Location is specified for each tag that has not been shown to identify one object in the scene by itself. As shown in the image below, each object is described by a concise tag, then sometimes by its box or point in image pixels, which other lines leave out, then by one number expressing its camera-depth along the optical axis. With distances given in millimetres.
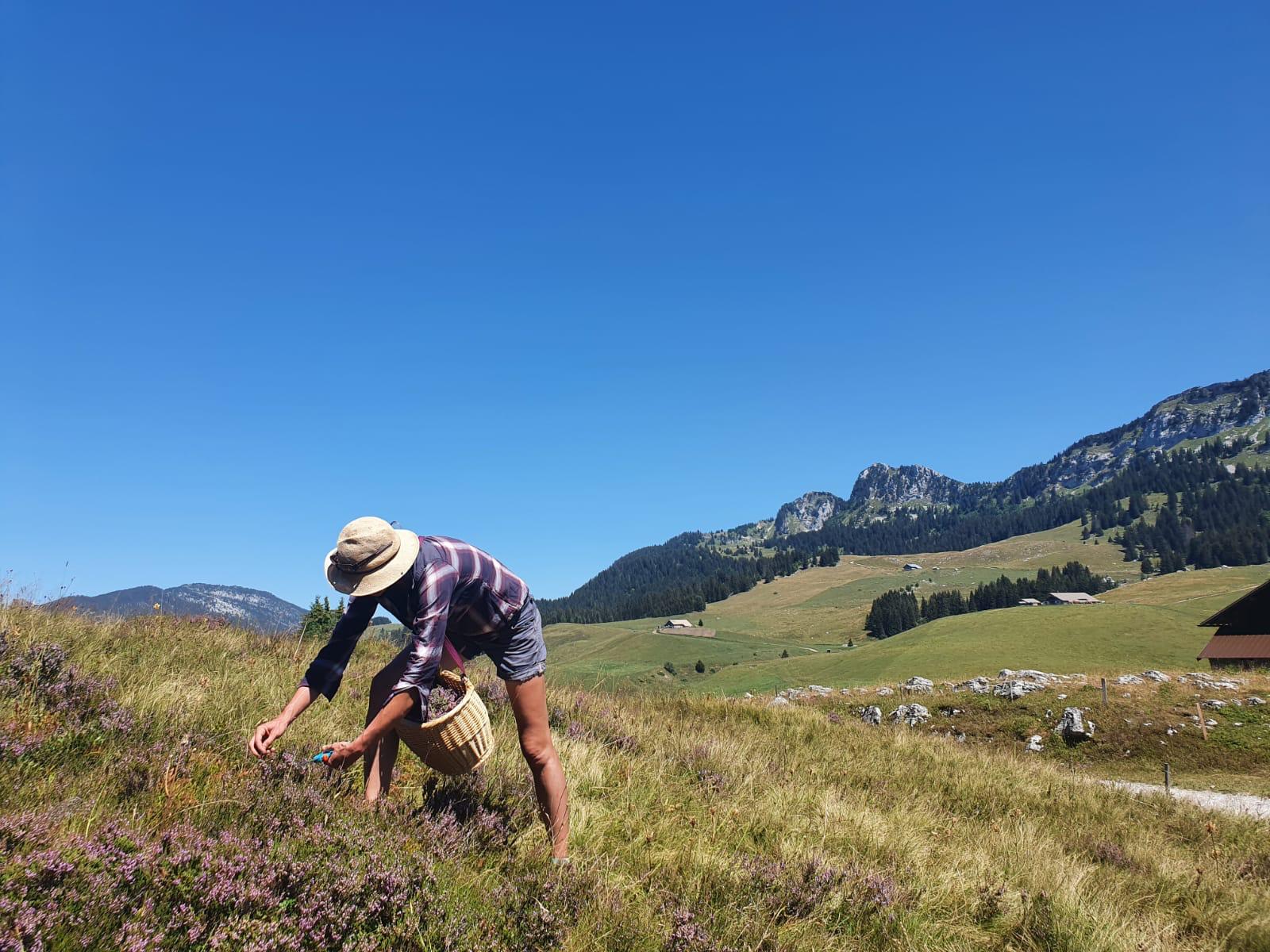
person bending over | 3398
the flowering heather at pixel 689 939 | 3090
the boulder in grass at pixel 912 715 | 20516
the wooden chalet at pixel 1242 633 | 36562
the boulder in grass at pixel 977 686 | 22422
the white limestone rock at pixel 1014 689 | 21234
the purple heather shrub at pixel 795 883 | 3768
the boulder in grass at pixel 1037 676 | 22511
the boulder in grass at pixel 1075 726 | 18047
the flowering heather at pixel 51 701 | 3635
